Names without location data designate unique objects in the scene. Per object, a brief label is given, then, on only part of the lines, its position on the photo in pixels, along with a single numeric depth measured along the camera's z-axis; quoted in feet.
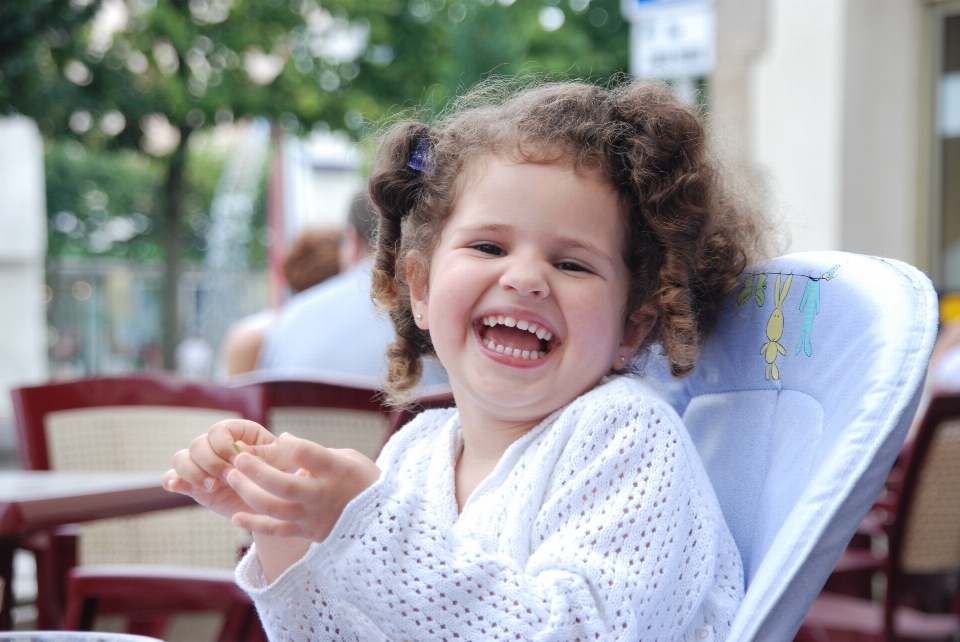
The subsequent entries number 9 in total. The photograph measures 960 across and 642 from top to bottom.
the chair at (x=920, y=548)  8.50
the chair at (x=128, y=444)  8.04
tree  28.32
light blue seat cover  3.47
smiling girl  3.84
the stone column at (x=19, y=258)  30.60
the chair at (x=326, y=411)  8.39
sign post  14.26
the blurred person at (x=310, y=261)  17.17
